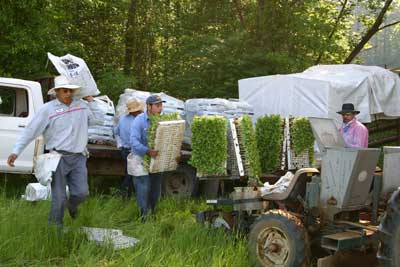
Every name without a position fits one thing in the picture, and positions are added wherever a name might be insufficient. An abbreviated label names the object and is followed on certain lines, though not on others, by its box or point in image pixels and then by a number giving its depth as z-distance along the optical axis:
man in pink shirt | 6.87
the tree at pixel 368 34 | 17.80
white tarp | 11.42
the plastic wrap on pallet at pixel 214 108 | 8.97
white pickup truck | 8.38
